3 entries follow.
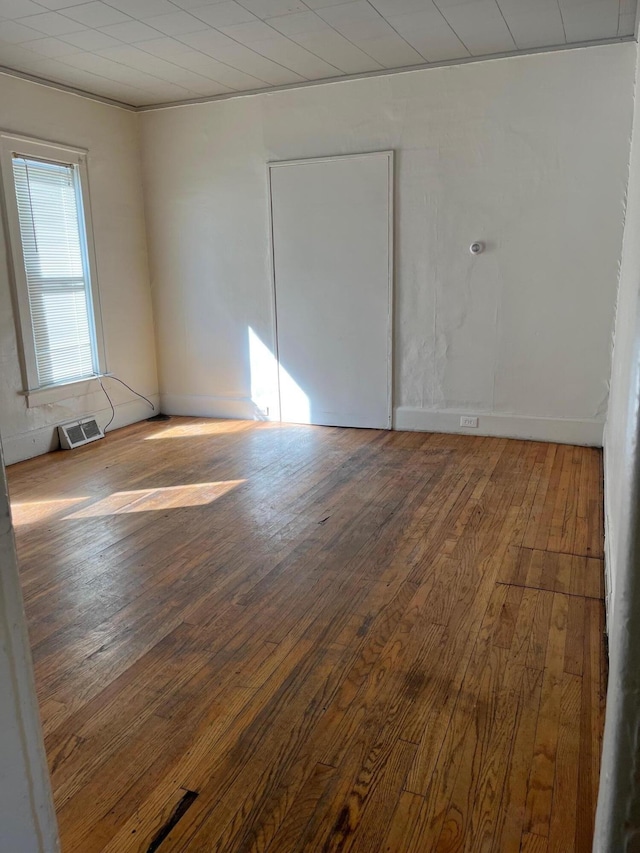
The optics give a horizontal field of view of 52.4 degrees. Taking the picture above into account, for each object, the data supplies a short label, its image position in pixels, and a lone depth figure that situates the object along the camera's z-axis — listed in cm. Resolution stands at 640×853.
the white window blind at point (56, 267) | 495
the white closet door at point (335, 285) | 529
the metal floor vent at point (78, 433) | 537
